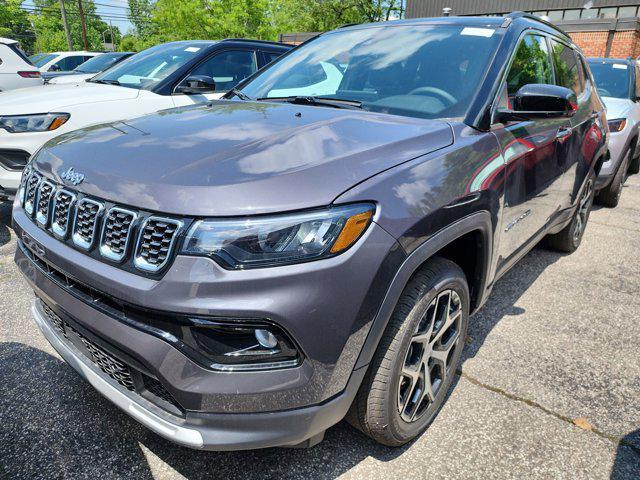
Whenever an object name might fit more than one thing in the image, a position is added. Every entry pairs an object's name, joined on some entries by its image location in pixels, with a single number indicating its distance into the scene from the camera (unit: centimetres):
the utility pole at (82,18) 3572
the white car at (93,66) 1033
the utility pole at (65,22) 3534
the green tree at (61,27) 5606
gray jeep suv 149
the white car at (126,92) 424
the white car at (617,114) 568
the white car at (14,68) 810
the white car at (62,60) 1569
